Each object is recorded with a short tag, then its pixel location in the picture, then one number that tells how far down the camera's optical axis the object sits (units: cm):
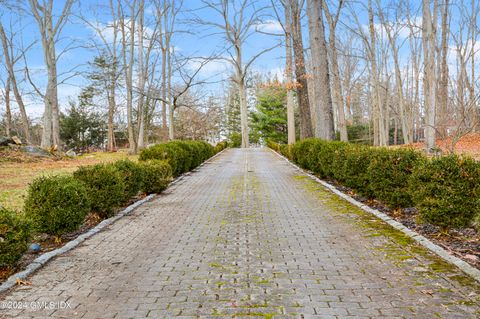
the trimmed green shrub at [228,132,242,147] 5100
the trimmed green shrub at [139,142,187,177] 1228
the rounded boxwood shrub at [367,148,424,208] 670
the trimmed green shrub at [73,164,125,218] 691
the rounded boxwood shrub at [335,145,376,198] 814
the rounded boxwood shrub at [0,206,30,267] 413
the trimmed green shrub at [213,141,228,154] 3202
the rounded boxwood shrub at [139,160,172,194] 990
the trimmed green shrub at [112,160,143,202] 845
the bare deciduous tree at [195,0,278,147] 3102
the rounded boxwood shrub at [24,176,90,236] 550
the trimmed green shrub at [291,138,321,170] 1427
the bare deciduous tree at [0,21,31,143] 2467
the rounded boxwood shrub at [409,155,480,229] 518
